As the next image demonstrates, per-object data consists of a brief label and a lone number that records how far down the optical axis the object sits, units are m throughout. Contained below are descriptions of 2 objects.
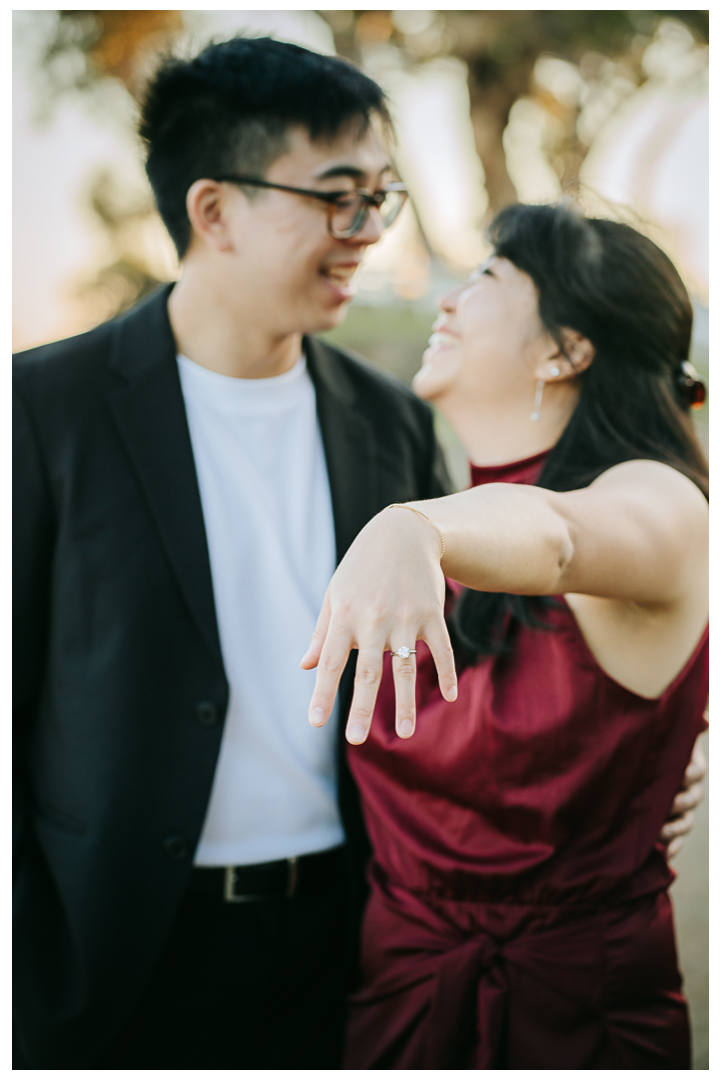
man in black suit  1.53
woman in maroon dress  1.32
